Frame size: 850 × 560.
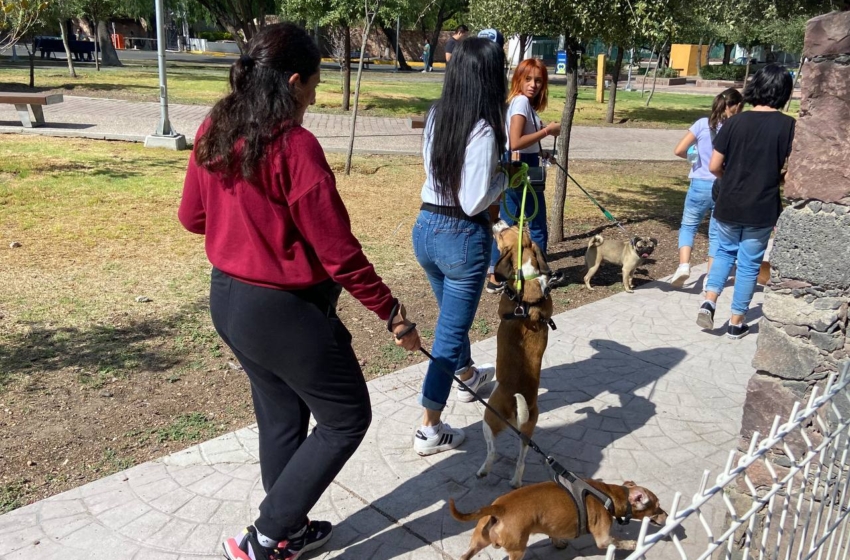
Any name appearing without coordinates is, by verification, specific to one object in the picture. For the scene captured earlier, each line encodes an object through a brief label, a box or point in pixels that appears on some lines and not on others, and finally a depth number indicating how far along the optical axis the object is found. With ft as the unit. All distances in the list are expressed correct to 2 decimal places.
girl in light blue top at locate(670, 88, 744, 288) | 19.83
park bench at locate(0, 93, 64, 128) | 43.01
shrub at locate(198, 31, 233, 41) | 185.06
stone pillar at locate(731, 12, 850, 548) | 8.41
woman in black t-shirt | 16.52
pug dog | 21.97
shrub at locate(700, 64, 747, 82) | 128.18
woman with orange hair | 17.78
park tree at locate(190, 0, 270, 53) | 73.10
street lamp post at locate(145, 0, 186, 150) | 38.77
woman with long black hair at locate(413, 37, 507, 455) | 11.07
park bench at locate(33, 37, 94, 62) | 109.40
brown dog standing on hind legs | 11.50
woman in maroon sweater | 7.62
